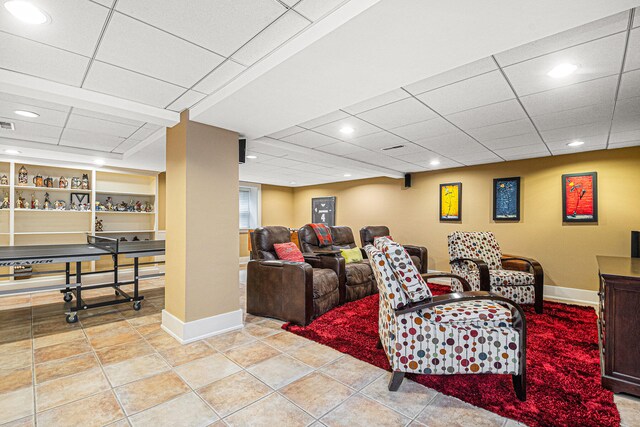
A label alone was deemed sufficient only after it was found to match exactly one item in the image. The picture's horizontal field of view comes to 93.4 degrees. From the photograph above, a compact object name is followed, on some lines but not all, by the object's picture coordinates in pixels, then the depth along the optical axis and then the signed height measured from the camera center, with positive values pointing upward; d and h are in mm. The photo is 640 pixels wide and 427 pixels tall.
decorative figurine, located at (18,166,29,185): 5000 +679
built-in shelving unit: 5016 +82
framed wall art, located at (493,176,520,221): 5051 +308
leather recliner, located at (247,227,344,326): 3320 -776
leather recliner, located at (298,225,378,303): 4152 -709
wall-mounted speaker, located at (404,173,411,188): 6402 +804
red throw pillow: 3816 -458
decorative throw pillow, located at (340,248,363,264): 4723 -607
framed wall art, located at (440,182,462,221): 5723 +300
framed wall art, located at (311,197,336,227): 8109 +188
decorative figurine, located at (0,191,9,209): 4883 +227
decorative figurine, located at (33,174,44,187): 5117 +611
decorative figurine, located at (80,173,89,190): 5570 +648
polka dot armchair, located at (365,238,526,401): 1966 -768
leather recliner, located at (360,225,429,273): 5434 -562
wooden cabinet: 1981 -776
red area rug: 1827 -1184
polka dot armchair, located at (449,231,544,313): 3779 -732
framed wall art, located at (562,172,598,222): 4375 +294
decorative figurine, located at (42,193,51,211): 5242 +245
